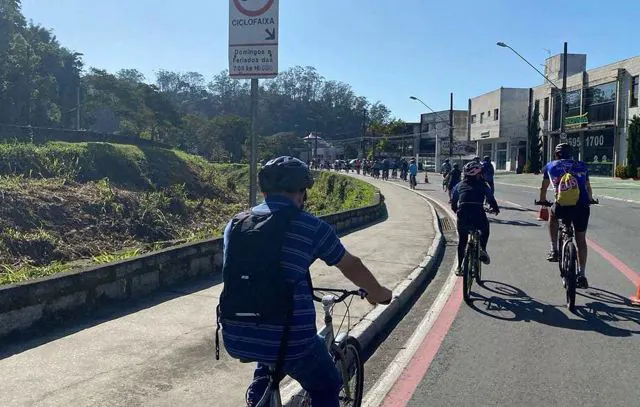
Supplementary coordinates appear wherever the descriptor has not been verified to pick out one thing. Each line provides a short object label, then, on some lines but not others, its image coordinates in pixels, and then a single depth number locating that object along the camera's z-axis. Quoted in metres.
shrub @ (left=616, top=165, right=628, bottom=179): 41.25
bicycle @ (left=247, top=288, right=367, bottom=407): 2.71
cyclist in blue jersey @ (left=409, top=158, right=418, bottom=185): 33.06
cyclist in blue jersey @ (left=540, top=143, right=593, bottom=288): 7.24
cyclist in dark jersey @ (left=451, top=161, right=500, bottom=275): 7.79
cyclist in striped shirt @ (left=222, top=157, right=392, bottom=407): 2.62
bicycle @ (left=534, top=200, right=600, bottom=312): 6.73
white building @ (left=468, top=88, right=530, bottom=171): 62.62
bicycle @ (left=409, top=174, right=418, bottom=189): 33.12
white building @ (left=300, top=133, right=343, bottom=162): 108.58
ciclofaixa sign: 5.38
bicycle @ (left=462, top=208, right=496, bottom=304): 7.29
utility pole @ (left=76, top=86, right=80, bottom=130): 70.04
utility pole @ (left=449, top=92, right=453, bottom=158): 54.69
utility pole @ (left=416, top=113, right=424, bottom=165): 90.76
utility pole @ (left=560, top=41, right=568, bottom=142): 37.48
